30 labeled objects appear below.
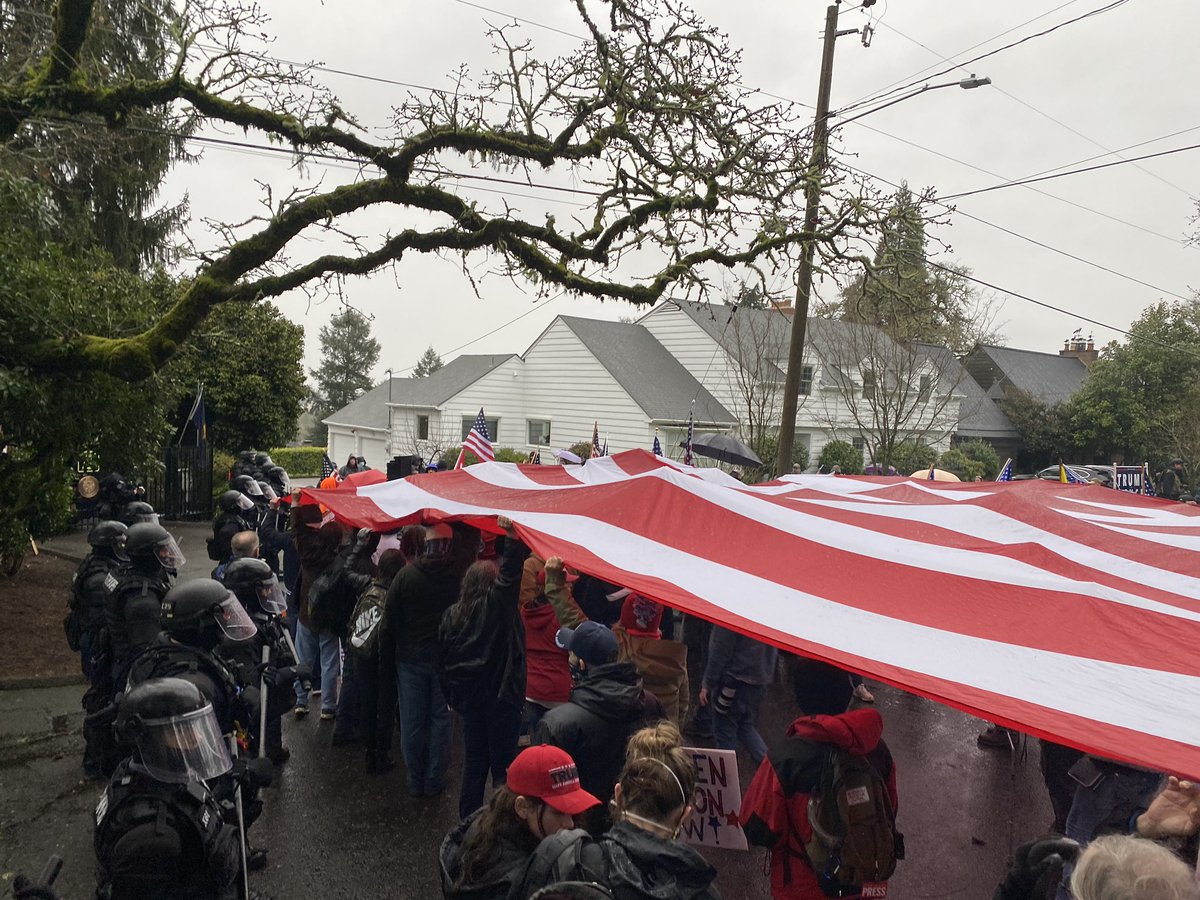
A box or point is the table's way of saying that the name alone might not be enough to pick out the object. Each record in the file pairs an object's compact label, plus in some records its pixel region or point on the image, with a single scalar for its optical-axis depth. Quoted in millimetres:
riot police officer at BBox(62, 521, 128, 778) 5129
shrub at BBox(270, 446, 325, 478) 36469
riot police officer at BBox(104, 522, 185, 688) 4645
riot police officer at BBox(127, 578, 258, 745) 3479
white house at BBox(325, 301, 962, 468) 24672
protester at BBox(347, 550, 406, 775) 5680
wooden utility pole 10742
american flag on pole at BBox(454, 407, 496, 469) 10608
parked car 27947
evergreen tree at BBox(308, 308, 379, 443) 66375
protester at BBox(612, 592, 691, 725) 5035
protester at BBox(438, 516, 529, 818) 4660
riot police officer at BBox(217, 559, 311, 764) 4562
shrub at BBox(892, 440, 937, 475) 24812
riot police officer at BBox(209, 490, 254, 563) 7410
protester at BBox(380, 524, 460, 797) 5324
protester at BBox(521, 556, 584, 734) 5074
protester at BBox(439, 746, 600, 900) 2541
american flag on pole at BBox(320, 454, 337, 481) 12680
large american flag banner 2703
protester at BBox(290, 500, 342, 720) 6535
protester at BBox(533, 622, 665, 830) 3645
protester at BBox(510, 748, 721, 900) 2252
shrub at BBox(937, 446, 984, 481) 28422
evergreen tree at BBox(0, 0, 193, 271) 8164
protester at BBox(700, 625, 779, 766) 5508
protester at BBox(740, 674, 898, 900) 3258
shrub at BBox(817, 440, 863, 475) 26625
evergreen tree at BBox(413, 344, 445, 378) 78875
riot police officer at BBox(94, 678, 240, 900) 2617
